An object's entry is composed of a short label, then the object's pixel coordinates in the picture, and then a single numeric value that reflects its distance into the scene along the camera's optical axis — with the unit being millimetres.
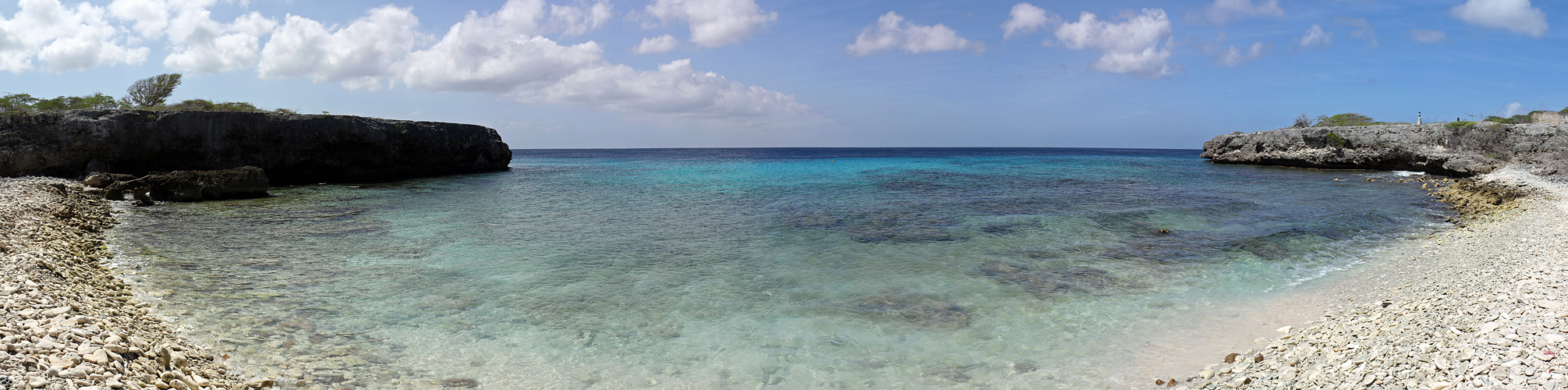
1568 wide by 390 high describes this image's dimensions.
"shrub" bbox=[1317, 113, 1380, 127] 50438
